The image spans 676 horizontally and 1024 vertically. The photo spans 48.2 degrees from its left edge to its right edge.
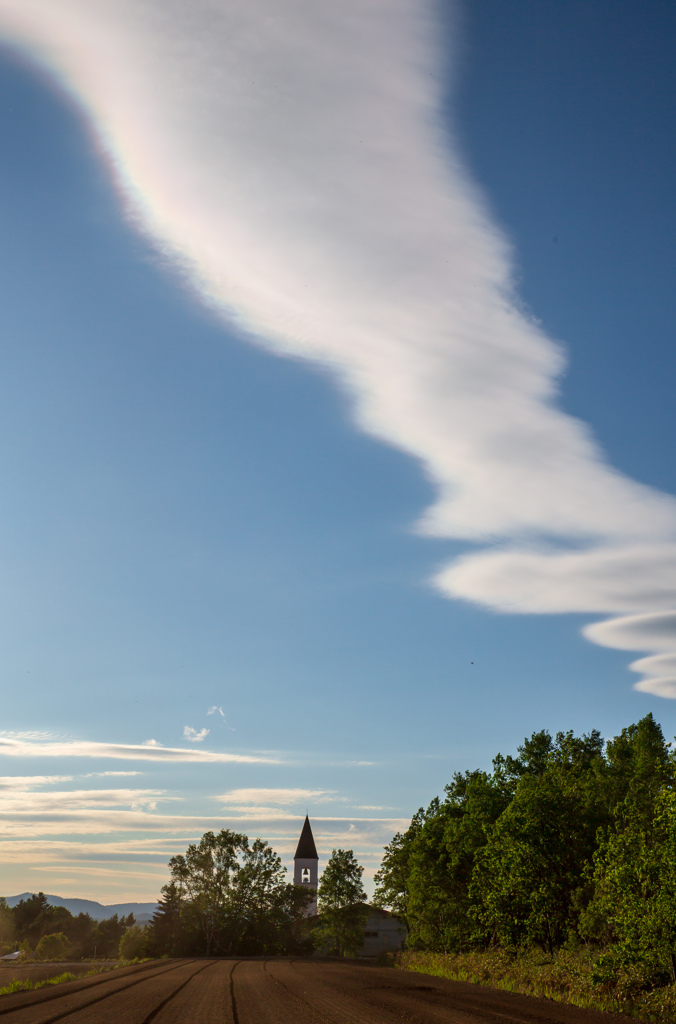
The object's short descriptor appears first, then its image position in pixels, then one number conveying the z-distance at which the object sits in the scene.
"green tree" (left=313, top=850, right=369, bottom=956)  117.62
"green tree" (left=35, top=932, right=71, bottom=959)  135.38
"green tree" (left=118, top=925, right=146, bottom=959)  119.34
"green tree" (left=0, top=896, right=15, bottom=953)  162.62
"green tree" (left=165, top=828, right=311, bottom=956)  119.81
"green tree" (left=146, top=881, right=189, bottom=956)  117.25
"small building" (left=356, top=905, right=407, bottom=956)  125.19
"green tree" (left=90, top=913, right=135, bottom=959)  172.24
